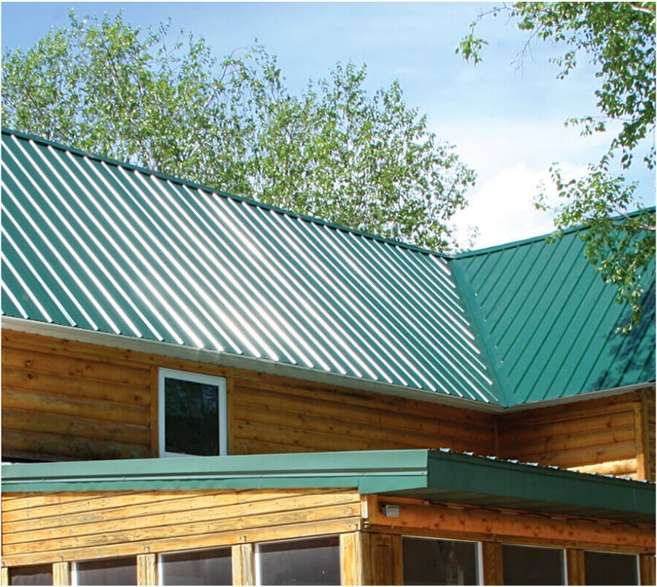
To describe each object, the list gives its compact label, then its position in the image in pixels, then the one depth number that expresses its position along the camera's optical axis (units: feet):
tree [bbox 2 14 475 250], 136.26
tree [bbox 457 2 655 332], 63.41
